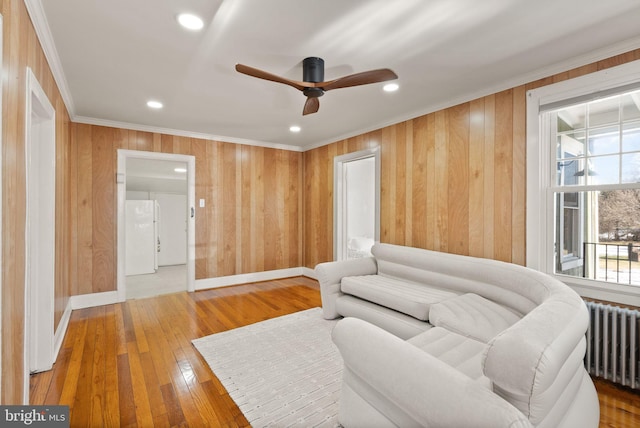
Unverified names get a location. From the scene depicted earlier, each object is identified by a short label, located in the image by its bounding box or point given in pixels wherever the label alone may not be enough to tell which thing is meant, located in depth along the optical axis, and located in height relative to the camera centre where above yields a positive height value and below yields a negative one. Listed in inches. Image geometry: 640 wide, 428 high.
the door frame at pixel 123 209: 163.8 +2.1
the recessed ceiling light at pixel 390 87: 114.5 +49.4
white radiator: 82.5 -38.3
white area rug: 73.8 -49.4
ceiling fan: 85.3 +40.1
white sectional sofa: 38.8 -25.7
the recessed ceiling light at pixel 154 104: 134.4 +49.9
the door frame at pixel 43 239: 87.3 -8.4
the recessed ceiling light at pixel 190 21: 74.2 +49.1
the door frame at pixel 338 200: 194.9 +7.8
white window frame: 98.5 +11.4
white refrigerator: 242.1 -20.8
